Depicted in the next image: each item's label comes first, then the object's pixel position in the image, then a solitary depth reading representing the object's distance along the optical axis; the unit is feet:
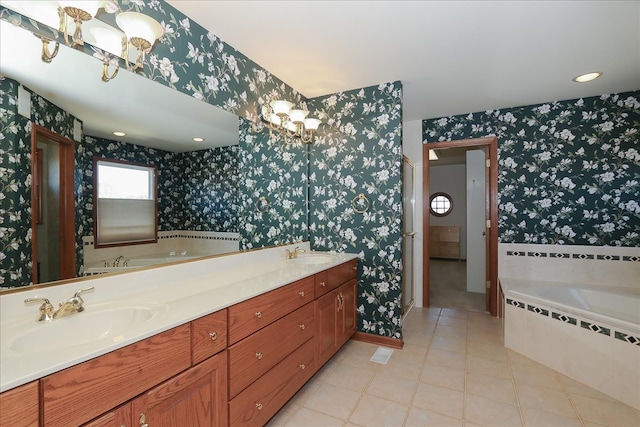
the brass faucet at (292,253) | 8.57
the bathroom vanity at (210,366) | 2.71
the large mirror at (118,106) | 3.88
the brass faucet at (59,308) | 3.62
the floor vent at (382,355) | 8.00
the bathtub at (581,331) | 6.31
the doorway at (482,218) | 11.18
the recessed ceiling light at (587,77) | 8.20
